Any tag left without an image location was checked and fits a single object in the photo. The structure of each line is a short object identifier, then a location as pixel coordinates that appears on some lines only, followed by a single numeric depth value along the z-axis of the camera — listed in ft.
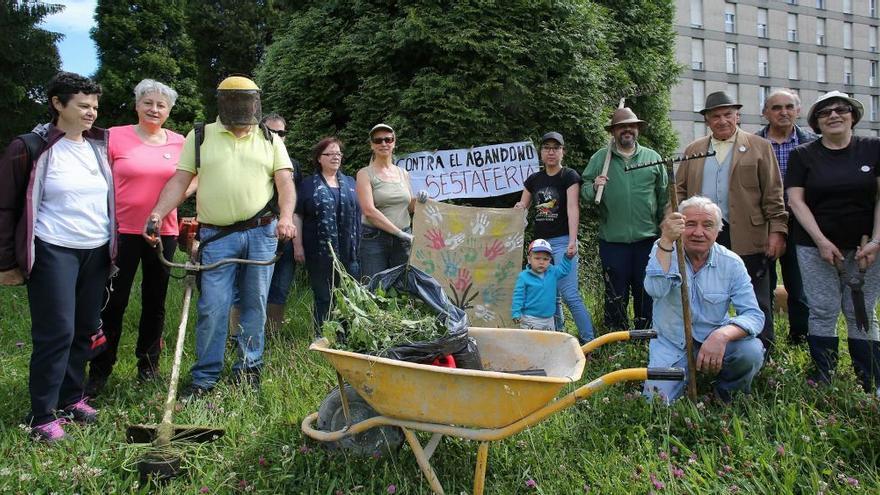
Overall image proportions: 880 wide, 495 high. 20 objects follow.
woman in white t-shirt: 11.27
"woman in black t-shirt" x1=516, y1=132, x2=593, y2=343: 16.92
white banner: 21.38
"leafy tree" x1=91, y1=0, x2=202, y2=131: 70.76
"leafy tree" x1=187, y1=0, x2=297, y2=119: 79.82
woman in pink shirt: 13.64
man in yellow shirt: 12.87
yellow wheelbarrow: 8.52
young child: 16.39
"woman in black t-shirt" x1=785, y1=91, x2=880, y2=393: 12.66
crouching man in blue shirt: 11.50
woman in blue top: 16.43
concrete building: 123.24
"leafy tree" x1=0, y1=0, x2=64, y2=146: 46.62
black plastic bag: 9.81
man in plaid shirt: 15.96
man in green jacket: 16.24
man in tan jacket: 14.57
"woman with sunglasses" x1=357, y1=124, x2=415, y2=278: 17.26
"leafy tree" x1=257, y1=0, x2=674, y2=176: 21.24
